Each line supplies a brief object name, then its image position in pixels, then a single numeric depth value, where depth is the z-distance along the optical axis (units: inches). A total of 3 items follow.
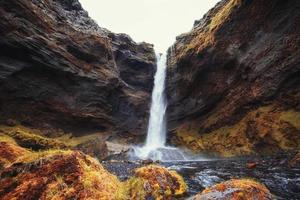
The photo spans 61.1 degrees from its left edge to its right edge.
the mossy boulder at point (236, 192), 265.1
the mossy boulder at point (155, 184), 338.0
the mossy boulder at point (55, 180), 265.1
